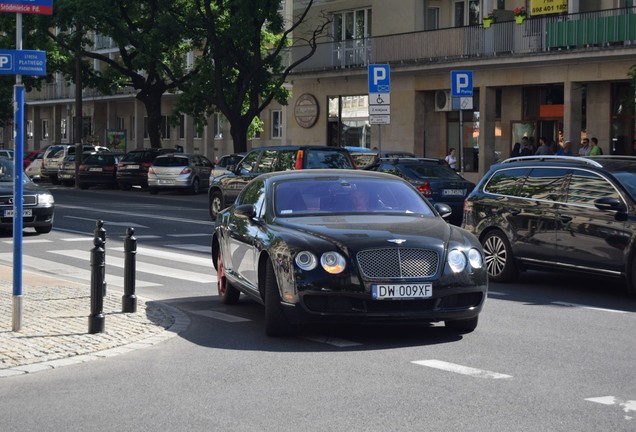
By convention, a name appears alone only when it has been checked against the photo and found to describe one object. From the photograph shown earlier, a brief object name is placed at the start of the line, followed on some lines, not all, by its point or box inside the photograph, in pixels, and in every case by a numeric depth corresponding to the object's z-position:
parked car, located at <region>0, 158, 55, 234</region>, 22.34
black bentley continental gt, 9.95
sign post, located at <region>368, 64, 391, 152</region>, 27.84
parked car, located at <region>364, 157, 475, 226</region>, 25.50
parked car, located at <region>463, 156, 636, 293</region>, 13.80
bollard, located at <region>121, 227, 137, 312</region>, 12.00
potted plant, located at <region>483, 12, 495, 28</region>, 37.56
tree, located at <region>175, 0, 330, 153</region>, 42.19
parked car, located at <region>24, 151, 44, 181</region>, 56.90
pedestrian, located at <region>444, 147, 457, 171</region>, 38.97
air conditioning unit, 42.06
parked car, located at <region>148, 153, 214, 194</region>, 42.88
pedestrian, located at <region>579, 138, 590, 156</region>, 33.09
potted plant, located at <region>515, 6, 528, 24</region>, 36.53
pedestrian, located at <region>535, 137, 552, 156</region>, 34.66
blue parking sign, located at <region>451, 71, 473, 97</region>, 26.95
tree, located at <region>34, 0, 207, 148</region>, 45.59
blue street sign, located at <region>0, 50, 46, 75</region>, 10.16
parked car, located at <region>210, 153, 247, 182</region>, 36.56
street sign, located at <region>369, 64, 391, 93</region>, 28.18
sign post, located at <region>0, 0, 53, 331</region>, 10.17
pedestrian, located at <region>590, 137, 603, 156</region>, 32.69
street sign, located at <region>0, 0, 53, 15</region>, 10.16
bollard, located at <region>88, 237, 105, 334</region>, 10.48
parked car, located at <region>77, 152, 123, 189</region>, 47.59
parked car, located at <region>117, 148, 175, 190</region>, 45.97
